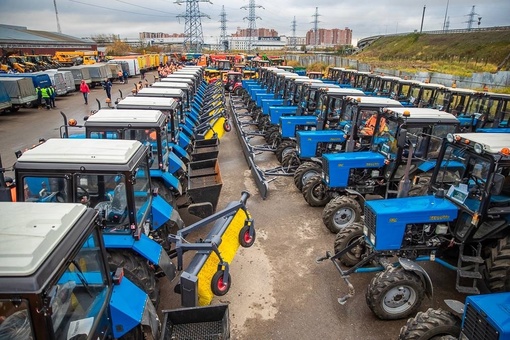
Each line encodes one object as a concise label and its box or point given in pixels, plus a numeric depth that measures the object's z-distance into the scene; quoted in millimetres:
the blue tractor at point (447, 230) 4191
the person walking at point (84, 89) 19912
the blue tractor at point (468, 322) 2910
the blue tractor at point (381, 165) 6133
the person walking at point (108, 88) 20702
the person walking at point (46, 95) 19400
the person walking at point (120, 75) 31606
